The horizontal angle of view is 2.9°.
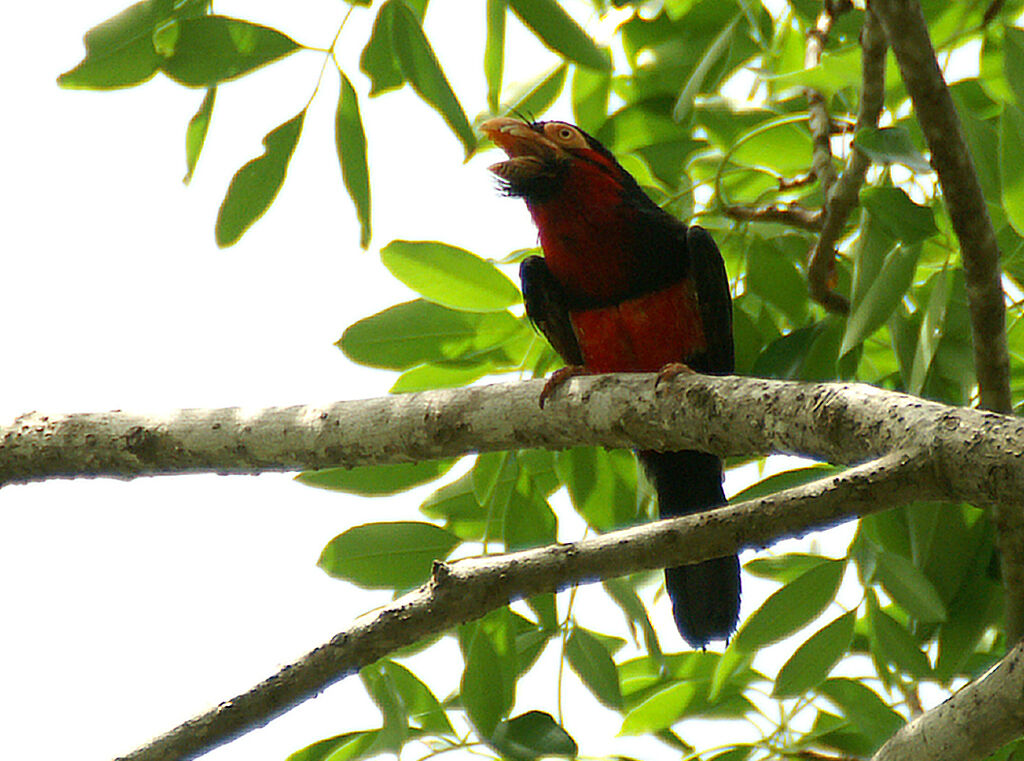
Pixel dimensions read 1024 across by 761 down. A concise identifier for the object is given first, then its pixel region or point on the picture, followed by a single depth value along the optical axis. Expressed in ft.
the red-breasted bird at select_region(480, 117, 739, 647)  27.33
